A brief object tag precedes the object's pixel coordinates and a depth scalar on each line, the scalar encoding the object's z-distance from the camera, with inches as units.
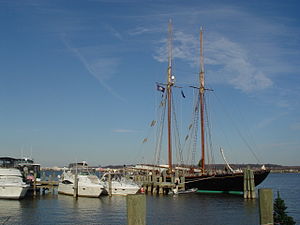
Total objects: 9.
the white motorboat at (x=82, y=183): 2046.0
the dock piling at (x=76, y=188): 2049.7
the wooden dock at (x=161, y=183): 2385.6
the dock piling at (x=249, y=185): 2004.2
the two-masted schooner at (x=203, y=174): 2349.9
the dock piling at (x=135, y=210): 385.7
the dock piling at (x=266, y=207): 449.1
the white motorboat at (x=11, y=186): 1843.0
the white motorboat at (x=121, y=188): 2117.4
